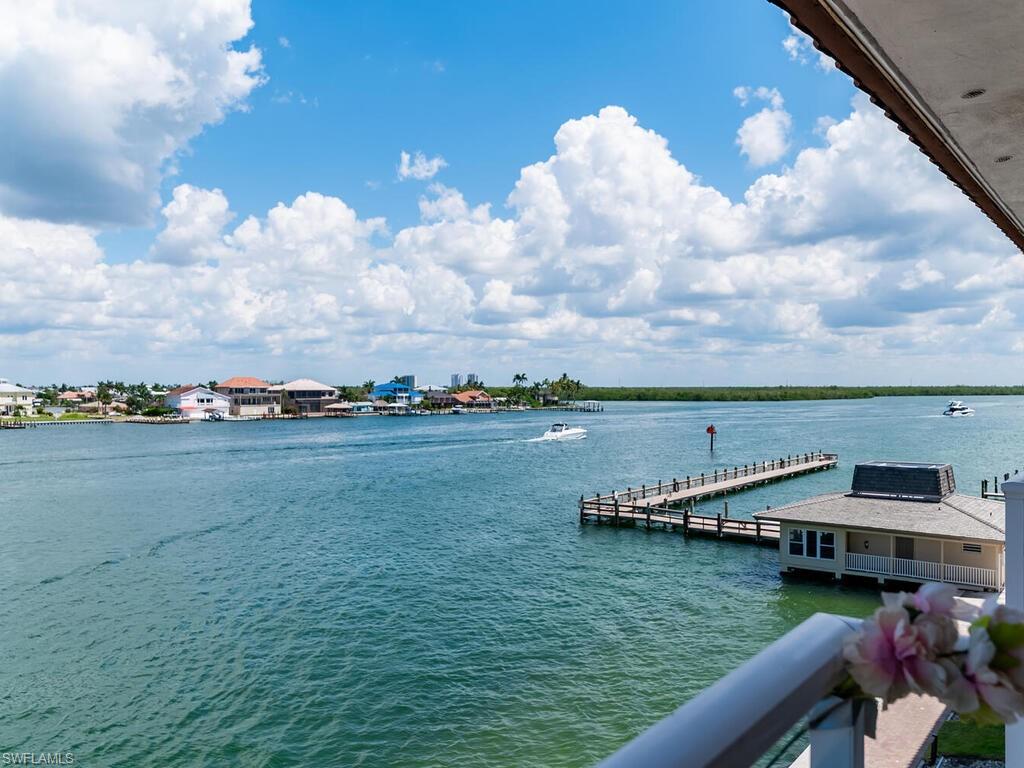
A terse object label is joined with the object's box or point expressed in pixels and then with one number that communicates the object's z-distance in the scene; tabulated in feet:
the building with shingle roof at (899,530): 73.05
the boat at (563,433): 315.58
